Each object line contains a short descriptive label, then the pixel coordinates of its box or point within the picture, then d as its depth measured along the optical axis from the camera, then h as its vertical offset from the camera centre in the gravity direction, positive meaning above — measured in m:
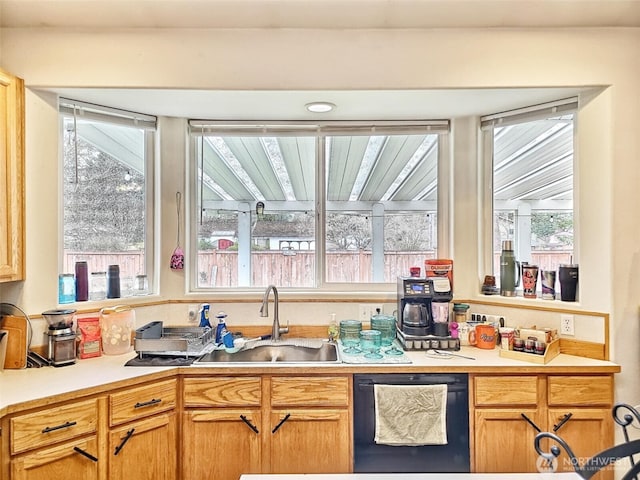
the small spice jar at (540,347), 1.99 -0.55
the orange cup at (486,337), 2.22 -0.55
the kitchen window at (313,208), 2.70 +0.22
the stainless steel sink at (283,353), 2.24 -0.68
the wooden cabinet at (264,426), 1.91 -0.92
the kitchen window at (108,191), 2.33 +0.31
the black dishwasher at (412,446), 1.91 -0.98
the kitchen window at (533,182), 2.32 +0.37
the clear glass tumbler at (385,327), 2.38 -0.54
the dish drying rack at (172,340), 2.01 -0.56
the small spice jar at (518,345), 2.06 -0.56
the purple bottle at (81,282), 2.24 -0.25
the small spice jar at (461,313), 2.40 -0.45
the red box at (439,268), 2.40 -0.17
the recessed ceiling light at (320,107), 2.31 +0.81
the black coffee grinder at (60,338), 1.96 -0.50
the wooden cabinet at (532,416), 1.89 -0.86
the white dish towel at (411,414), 1.89 -0.85
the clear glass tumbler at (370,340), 2.25 -0.59
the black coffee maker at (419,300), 2.27 -0.36
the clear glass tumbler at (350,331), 2.38 -0.56
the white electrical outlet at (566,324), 2.11 -0.46
